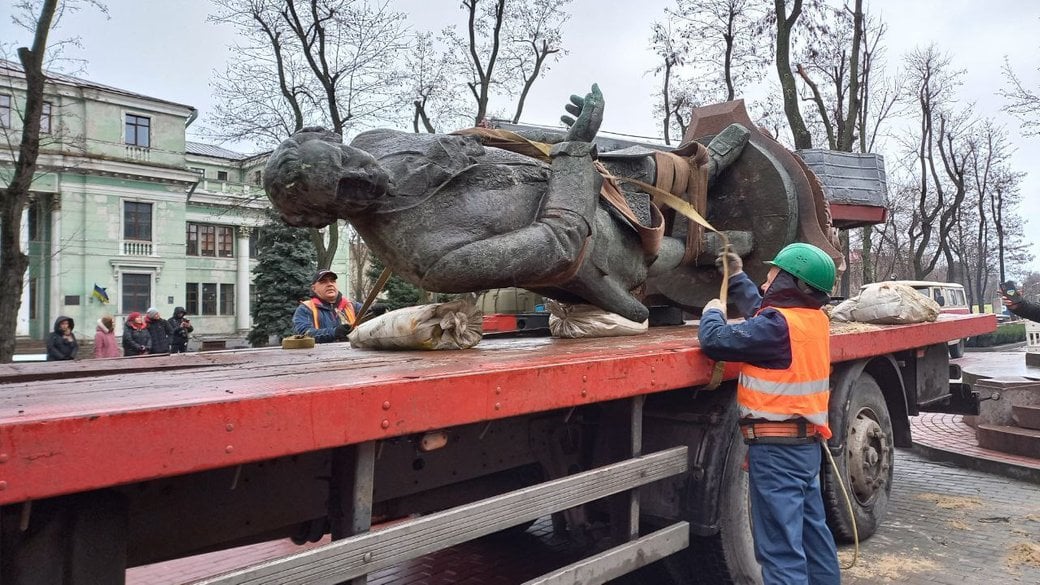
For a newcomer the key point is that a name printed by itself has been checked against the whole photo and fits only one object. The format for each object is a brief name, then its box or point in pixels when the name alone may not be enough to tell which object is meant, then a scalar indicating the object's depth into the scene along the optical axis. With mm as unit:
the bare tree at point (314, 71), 17266
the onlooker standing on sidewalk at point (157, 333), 12282
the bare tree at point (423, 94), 20172
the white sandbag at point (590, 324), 4098
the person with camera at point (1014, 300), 7980
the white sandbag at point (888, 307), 5316
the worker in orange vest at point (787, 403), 3170
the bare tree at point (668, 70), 23125
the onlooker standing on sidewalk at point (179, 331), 13977
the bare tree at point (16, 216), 8227
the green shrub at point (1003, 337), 28547
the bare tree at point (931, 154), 22491
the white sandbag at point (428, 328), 3361
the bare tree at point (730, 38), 19469
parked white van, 19234
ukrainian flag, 33625
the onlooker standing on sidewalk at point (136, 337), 11828
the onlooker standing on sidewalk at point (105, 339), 11641
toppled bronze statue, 2980
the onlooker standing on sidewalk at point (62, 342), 9984
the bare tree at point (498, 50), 20203
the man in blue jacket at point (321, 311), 6375
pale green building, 33531
